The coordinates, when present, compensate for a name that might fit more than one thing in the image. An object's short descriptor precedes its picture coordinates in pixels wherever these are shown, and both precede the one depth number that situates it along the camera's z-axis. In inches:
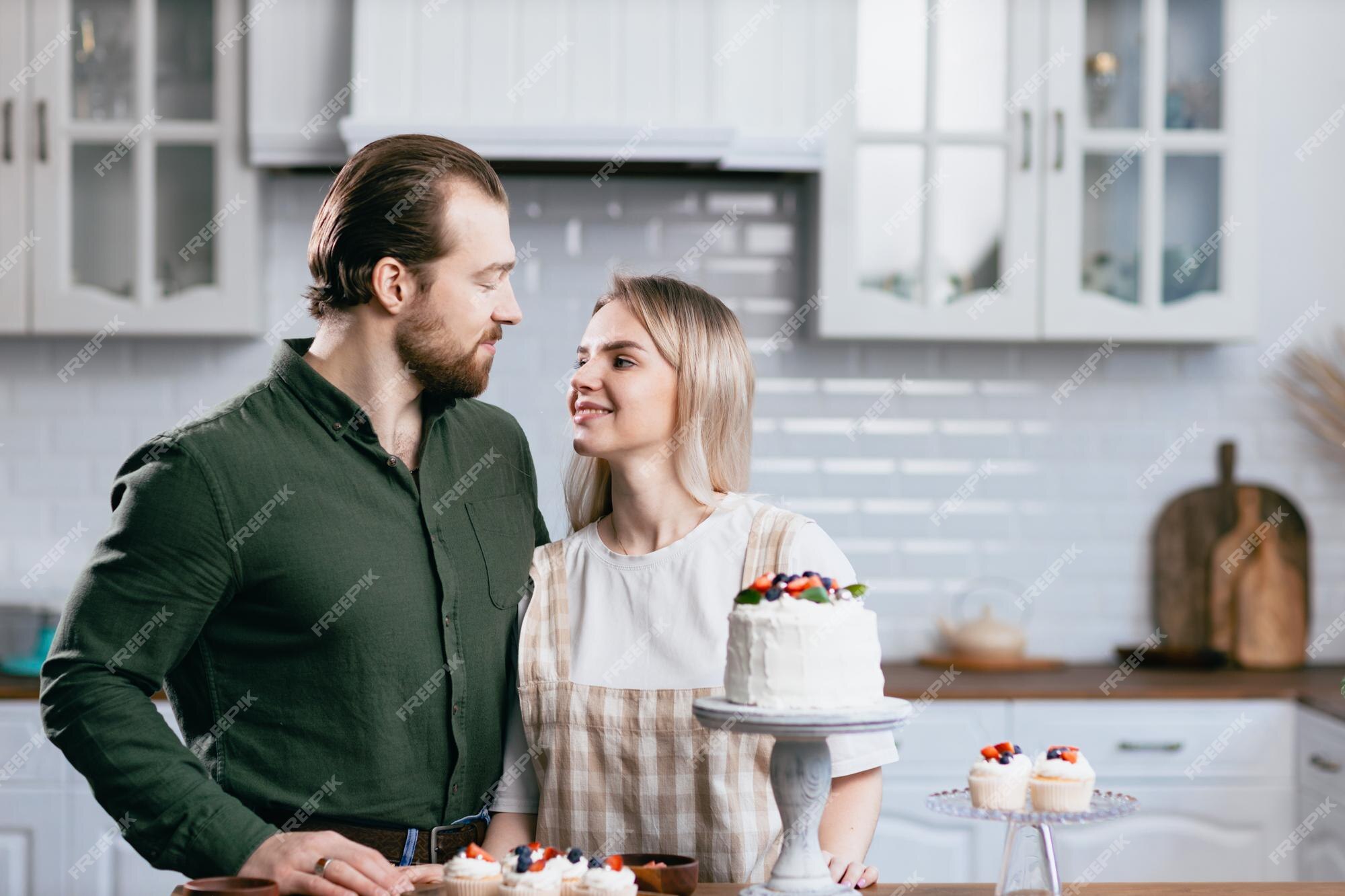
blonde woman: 74.7
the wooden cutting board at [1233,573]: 145.9
